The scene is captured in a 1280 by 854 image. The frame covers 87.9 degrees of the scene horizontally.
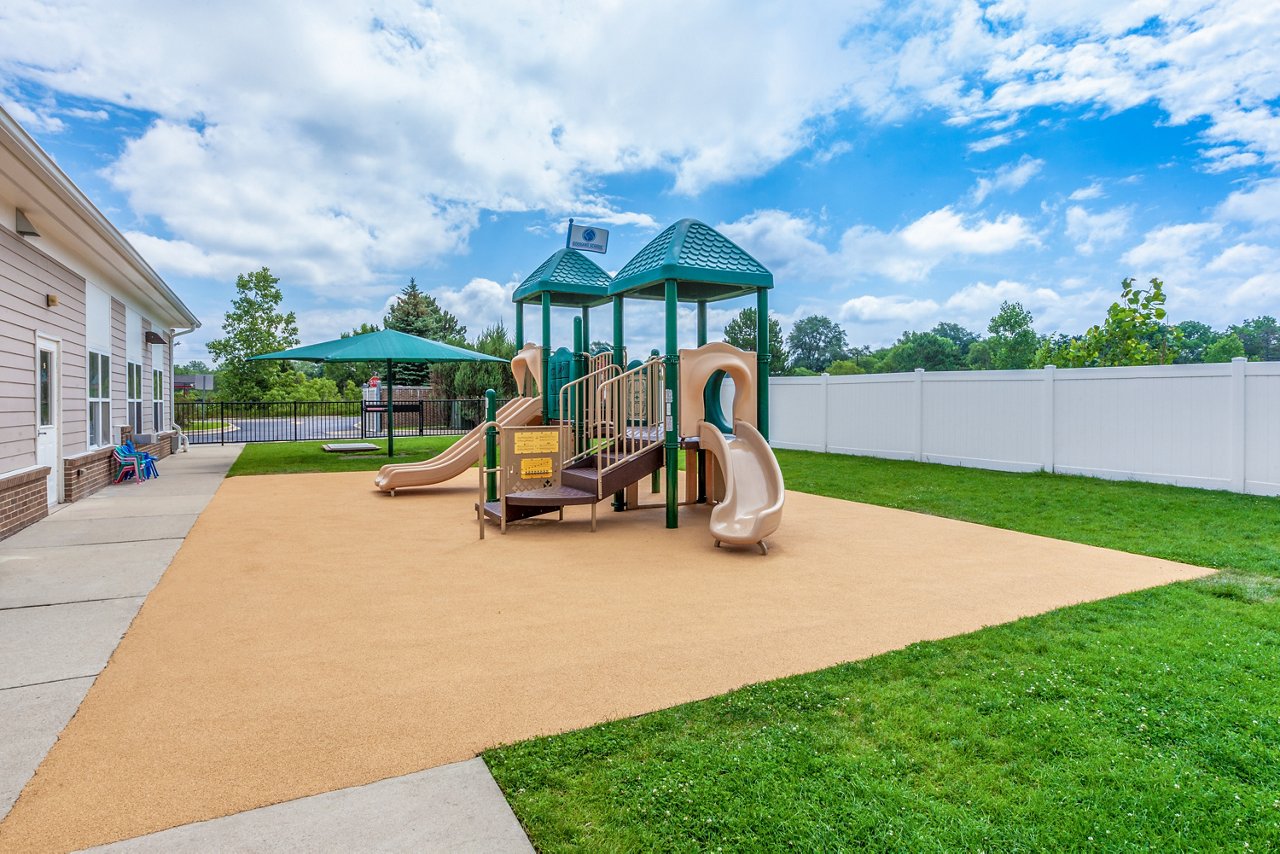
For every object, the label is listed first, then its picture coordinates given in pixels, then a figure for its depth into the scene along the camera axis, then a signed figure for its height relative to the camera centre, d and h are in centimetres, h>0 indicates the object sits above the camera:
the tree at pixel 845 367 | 6470 +490
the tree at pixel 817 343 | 7950 +875
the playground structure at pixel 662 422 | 703 -8
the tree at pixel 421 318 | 4253 +649
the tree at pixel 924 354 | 6850 +640
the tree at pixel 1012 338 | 6706 +807
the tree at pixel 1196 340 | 6981 +835
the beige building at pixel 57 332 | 657 +111
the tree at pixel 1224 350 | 6669 +677
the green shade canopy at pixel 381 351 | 1380 +139
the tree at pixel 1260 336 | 7338 +897
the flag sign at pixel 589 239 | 953 +256
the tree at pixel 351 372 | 4406 +330
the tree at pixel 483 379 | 2627 +148
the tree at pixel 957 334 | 8156 +1009
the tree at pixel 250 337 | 3119 +372
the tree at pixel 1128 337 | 1485 +183
